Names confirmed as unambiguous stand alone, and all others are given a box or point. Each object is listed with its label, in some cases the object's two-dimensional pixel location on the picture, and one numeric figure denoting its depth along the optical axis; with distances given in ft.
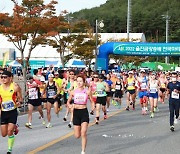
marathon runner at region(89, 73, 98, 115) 47.55
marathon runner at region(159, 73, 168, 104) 76.45
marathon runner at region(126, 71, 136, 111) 63.98
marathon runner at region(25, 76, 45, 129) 43.34
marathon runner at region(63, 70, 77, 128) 47.03
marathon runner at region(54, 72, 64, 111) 47.02
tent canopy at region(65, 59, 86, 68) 152.85
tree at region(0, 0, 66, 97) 89.35
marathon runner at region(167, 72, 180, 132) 41.44
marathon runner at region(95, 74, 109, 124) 47.55
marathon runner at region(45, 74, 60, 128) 44.30
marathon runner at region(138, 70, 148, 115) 60.16
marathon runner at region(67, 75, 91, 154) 27.72
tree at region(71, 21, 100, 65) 137.49
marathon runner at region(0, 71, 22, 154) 27.99
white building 196.05
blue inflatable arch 115.14
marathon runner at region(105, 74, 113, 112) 63.28
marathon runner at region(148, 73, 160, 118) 54.75
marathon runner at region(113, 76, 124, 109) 69.97
